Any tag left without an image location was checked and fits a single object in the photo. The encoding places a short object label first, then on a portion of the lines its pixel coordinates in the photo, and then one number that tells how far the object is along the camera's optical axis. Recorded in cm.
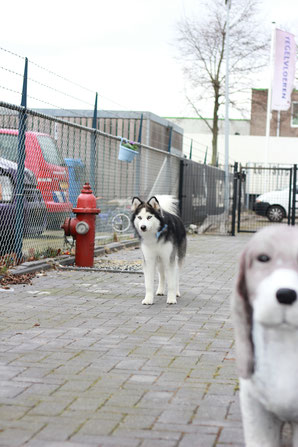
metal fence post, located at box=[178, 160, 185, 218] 2073
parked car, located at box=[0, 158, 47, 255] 940
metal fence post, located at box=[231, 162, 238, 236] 2055
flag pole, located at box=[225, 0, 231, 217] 2605
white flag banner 2944
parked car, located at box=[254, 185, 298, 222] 2767
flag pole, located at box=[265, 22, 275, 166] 2973
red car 1033
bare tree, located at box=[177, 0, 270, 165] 3353
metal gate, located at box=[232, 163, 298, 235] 2711
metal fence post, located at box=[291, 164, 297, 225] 2097
